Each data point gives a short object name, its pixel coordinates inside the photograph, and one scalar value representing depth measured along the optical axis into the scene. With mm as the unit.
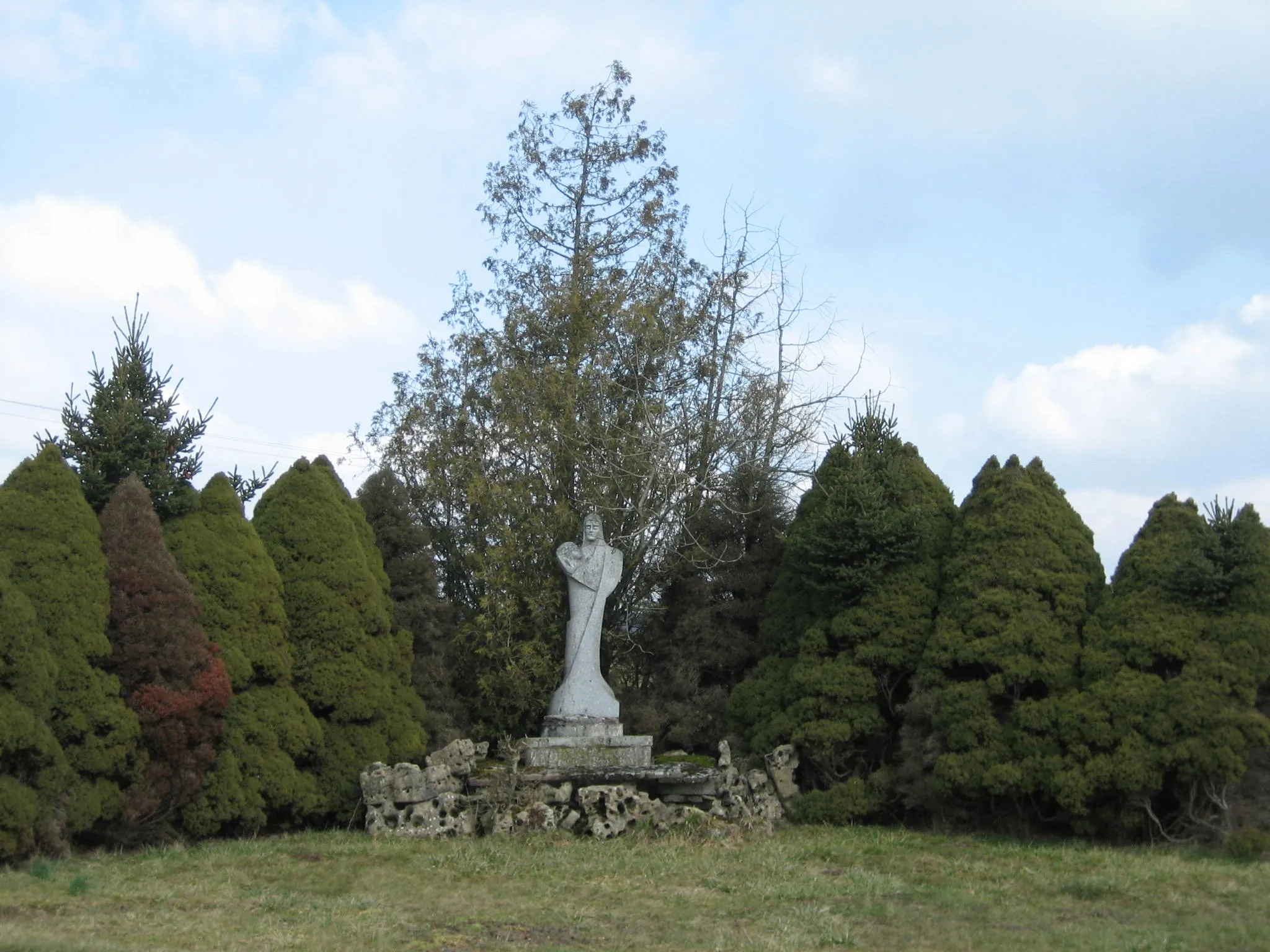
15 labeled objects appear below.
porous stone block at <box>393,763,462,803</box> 11195
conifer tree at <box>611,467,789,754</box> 14148
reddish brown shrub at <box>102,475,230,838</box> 10172
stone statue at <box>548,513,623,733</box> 12469
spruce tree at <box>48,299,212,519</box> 11367
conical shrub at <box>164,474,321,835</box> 11039
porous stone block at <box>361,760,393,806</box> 11227
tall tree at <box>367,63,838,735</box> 14461
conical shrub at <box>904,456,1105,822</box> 11172
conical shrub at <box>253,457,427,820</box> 11977
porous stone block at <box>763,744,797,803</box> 12477
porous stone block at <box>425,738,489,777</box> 11750
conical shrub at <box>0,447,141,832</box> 9734
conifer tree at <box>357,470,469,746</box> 13438
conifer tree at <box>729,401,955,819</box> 12406
